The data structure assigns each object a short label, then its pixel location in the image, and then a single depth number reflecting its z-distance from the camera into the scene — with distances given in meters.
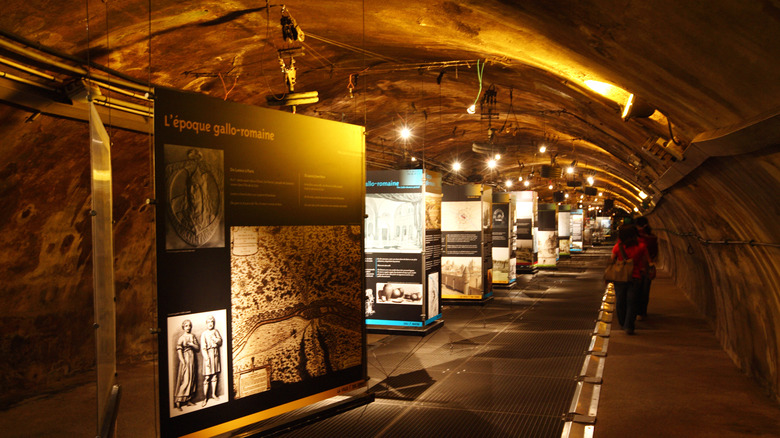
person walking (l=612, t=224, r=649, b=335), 9.35
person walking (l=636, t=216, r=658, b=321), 10.47
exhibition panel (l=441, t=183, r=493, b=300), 13.04
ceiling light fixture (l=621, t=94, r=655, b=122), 5.43
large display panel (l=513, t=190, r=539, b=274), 20.59
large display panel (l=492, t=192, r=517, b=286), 16.58
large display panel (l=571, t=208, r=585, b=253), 36.50
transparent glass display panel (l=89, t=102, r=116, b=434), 2.93
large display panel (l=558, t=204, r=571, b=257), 30.84
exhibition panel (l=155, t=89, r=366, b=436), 3.39
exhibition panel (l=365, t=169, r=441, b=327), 9.24
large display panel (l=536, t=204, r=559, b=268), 23.95
